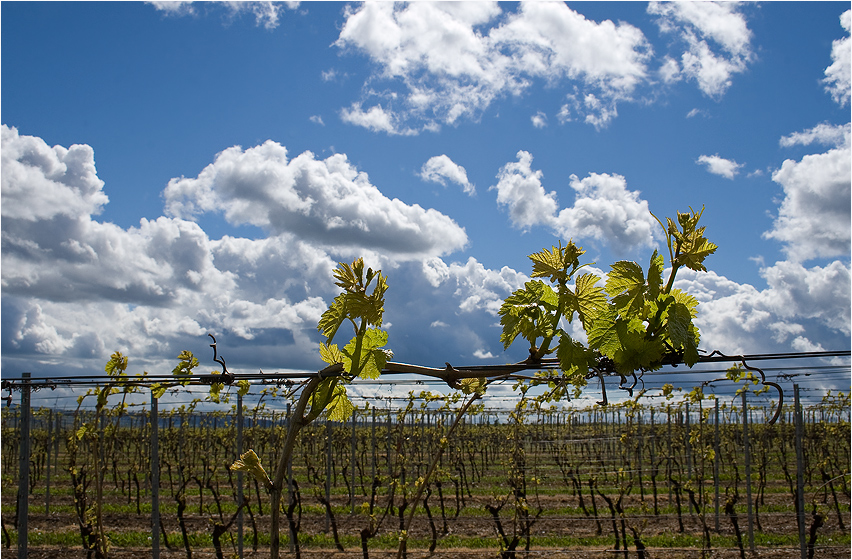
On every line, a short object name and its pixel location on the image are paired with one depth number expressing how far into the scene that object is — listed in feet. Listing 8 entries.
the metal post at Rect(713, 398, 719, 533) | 24.72
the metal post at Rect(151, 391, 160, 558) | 16.39
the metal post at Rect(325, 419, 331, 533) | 27.37
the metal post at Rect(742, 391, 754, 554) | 22.07
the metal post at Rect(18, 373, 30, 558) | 12.26
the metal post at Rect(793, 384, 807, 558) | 19.66
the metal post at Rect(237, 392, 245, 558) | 16.66
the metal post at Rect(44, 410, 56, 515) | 38.55
